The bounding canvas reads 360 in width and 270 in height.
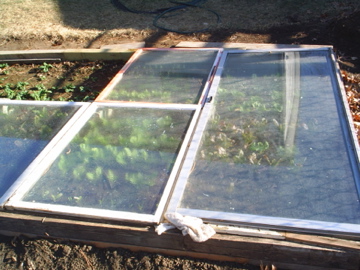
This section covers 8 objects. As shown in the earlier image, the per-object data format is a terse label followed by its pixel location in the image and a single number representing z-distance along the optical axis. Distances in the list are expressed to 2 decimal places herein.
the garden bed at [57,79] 4.56
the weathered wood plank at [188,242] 2.00
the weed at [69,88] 4.61
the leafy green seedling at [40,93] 4.46
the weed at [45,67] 5.22
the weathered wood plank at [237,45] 4.80
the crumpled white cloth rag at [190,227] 2.06
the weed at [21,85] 4.79
